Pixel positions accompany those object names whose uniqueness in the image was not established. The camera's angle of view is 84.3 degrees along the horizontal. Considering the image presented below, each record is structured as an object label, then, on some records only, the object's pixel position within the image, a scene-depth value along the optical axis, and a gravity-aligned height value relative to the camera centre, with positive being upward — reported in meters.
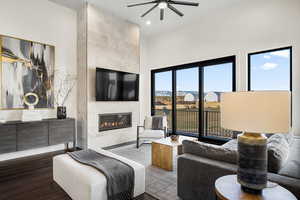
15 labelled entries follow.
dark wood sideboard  3.08 -0.74
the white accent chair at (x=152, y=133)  4.36 -0.92
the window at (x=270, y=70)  3.72 +0.69
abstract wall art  3.47 +0.59
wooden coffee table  3.00 -1.01
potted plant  4.08 +0.25
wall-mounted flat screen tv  4.41 +0.37
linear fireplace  4.59 -0.67
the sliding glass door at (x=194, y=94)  4.80 +0.15
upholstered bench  1.81 -0.97
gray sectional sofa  1.46 -0.67
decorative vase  4.01 -0.34
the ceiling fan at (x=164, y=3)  3.21 +1.89
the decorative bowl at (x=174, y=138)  3.39 -0.82
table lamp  1.14 -0.18
